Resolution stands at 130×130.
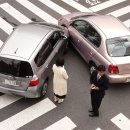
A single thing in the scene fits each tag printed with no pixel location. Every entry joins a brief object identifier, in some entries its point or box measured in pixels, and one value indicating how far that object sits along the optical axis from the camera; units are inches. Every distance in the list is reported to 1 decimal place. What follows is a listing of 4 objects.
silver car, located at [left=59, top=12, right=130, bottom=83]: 440.1
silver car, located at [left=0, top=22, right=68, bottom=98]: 411.2
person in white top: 403.2
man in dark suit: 385.1
